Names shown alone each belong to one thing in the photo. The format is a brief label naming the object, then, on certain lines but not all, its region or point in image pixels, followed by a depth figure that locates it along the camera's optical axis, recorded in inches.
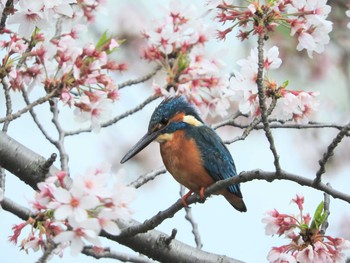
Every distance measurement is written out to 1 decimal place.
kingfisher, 306.4
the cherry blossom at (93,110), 265.7
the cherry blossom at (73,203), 184.7
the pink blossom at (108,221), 188.9
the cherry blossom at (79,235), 187.2
